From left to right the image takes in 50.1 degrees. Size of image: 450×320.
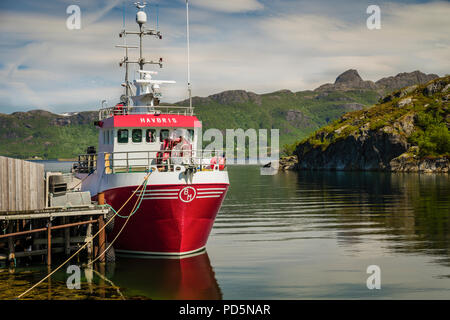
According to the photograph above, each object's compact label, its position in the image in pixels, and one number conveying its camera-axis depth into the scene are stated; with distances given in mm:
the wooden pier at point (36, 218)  25250
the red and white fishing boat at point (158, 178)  25688
